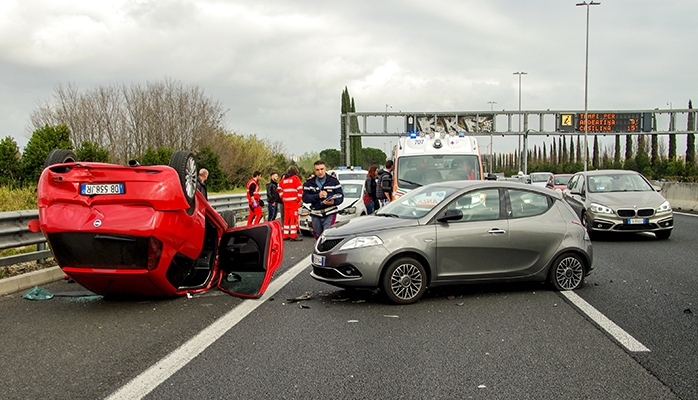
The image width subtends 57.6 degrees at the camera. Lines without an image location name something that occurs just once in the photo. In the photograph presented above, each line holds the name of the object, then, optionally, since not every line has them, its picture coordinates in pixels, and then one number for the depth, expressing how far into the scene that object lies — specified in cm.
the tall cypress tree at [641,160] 6355
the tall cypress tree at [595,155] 7626
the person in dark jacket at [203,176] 1255
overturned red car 642
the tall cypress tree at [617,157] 7144
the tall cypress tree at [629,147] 7220
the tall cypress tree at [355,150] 8069
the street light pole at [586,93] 4172
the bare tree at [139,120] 3606
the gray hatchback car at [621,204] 1367
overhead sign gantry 4812
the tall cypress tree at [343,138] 5467
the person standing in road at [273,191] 1738
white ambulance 1415
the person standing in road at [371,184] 1581
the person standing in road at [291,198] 1471
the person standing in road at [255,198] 1727
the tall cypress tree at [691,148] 6095
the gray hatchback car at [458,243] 725
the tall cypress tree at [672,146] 6786
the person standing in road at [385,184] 1374
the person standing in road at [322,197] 1130
